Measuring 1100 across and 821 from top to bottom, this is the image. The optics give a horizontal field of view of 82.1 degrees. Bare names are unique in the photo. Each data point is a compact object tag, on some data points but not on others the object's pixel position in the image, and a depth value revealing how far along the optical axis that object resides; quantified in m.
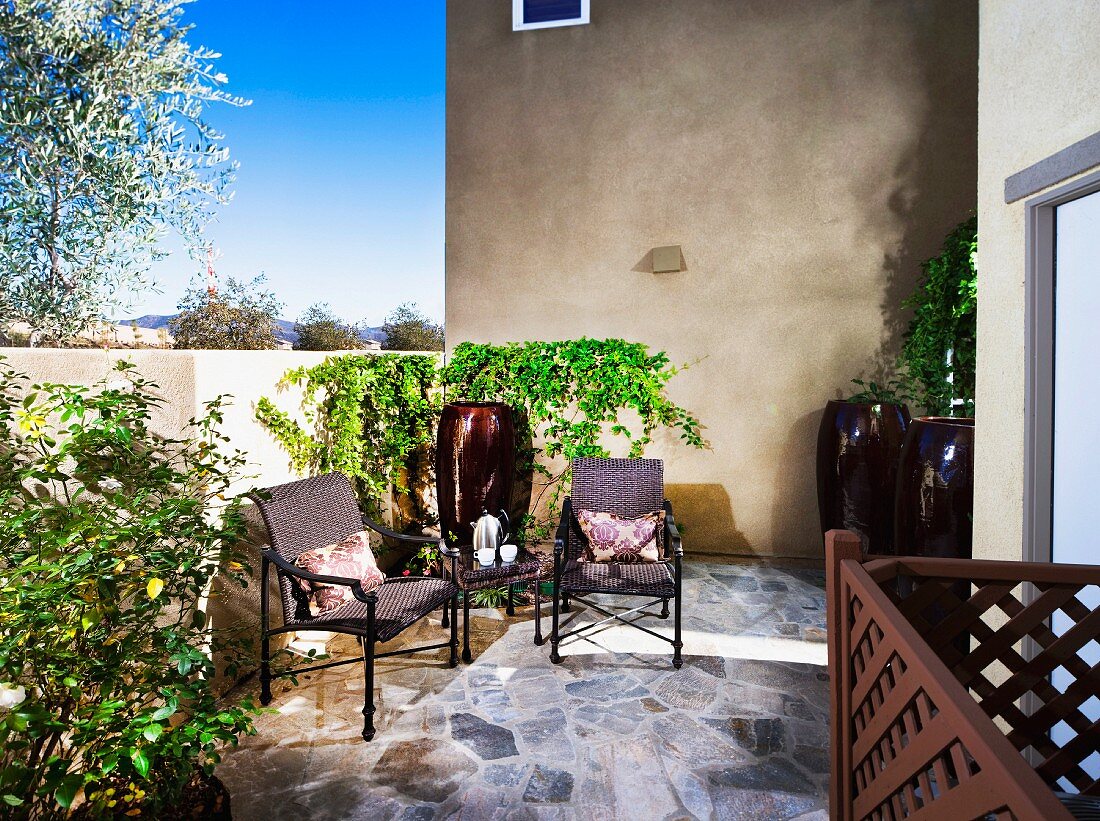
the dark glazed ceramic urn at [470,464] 4.29
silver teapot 3.90
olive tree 3.80
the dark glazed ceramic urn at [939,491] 3.08
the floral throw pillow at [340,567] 2.94
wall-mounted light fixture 5.28
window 5.42
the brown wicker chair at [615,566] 3.30
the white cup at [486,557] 3.71
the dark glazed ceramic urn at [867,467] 4.40
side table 3.37
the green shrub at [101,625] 1.35
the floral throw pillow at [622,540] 3.69
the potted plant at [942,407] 3.10
